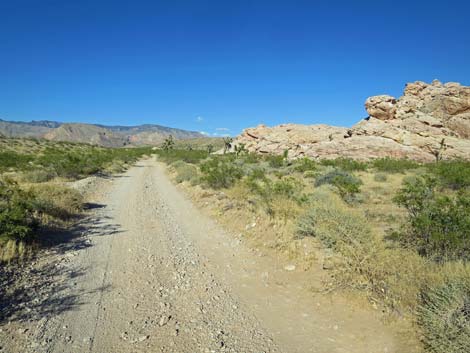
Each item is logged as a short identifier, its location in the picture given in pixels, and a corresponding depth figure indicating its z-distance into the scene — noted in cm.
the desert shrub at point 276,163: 3139
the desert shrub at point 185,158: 3984
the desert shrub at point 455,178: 1444
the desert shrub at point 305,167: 2519
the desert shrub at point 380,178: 2048
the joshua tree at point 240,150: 5601
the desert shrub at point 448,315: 310
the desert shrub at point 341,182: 1116
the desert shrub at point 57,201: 820
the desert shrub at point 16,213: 591
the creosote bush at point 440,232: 489
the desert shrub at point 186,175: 1885
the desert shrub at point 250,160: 3486
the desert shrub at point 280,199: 859
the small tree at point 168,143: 8058
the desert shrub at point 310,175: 2002
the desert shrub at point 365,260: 423
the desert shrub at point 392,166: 2678
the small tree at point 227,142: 7184
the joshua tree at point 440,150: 4550
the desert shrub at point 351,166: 2789
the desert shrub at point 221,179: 1478
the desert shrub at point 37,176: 1497
